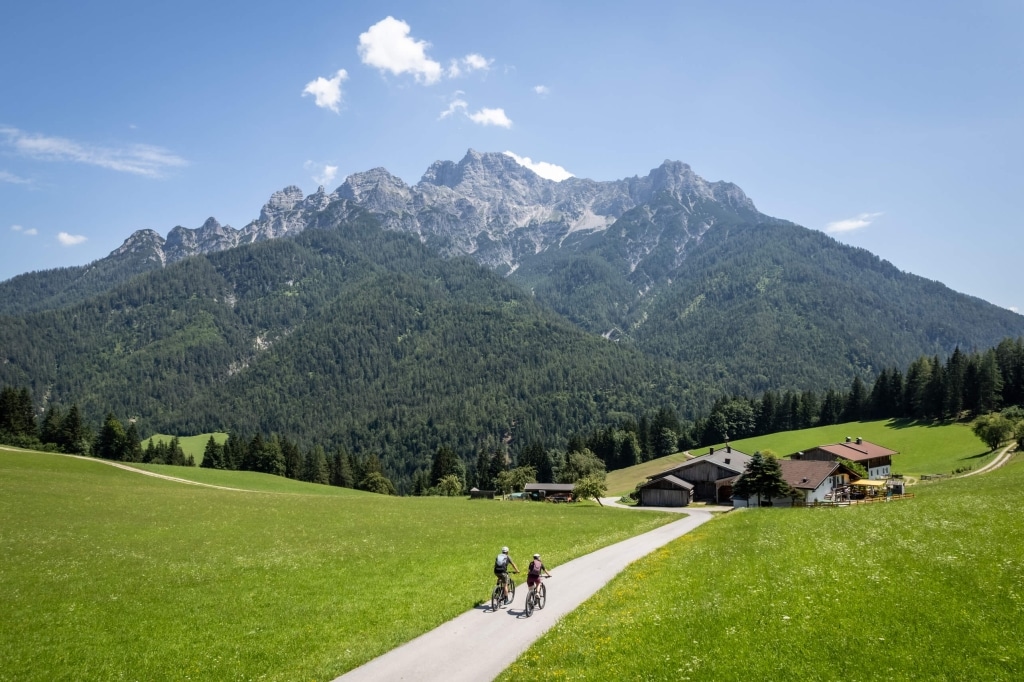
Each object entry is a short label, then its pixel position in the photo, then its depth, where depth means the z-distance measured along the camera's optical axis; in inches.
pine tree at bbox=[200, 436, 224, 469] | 5032.0
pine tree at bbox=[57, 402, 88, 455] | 4119.1
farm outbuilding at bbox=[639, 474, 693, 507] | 3526.1
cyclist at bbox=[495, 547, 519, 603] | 932.0
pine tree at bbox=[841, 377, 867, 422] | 5920.8
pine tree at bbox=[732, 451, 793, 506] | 2721.5
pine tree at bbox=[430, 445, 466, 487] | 5338.1
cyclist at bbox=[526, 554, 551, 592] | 893.8
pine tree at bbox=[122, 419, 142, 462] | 4559.5
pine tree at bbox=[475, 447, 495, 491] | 5487.2
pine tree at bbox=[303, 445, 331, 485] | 5226.4
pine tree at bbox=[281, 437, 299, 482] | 5272.6
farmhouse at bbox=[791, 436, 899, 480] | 3774.6
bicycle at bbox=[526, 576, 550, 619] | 892.0
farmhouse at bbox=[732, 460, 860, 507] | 2962.6
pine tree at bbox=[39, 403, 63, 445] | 4116.6
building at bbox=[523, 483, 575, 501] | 4463.6
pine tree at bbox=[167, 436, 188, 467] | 4928.2
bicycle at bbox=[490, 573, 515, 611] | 924.0
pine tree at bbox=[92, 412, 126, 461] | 4480.8
